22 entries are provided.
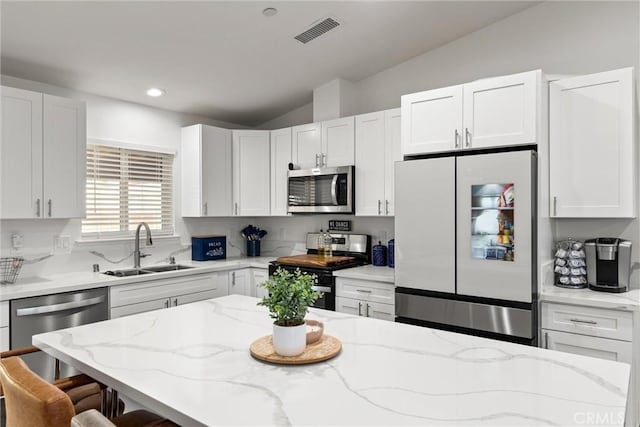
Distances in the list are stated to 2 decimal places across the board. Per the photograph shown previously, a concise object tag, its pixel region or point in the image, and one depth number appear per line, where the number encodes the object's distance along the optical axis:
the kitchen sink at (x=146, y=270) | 3.71
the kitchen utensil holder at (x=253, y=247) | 4.86
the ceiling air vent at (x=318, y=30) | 3.09
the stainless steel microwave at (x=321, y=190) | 3.80
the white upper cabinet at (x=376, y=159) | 3.58
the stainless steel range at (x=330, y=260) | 3.58
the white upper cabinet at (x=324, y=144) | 3.85
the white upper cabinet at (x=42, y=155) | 2.87
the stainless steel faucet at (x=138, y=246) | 3.84
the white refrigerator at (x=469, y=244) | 2.57
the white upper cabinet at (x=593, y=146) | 2.64
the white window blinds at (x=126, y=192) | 3.71
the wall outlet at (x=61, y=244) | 3.41
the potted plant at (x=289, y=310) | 1.48
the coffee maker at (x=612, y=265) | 2.66
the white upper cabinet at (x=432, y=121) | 2.94
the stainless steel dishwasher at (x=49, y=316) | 2.68
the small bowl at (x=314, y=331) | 1.61
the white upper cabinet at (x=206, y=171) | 4.20
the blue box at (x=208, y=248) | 4.31
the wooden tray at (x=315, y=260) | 3.69
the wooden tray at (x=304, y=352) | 1.45
